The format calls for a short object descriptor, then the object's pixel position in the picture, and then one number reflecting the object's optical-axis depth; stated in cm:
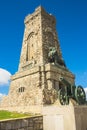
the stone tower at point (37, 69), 2167
